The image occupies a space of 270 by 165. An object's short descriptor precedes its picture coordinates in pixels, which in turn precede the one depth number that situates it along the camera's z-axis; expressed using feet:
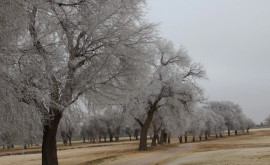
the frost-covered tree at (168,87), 94.43
